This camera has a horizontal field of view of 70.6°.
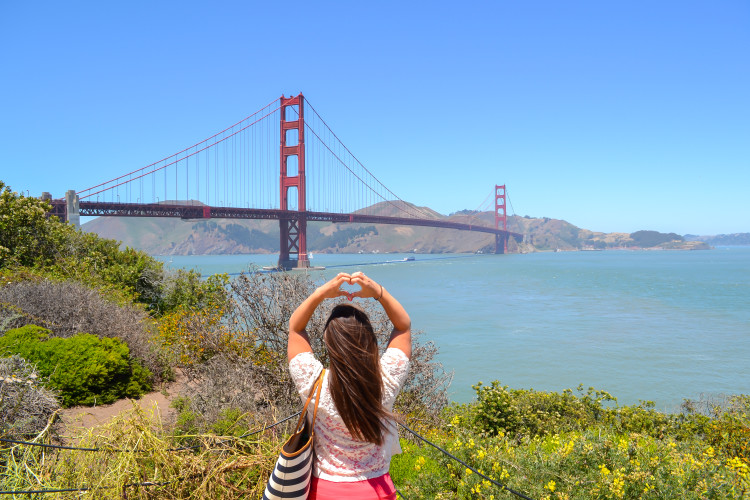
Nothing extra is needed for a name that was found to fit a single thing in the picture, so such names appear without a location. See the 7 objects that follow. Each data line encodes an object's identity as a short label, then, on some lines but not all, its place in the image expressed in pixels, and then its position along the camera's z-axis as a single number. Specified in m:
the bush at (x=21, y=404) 3.82
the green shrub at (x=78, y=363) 5.74
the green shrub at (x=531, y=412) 5.36
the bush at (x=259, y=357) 5.27
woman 1.69
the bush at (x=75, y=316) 7.25
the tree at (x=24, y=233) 11.34
